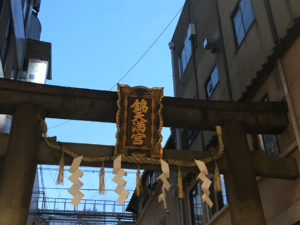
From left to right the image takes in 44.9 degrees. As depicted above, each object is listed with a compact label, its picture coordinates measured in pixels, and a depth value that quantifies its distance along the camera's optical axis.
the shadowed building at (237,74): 10.38
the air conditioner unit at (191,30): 20.58
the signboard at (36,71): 21.88
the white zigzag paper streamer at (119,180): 8.34
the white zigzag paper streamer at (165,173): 8.58
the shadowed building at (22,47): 14.82
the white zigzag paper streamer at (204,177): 8.66
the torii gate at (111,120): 8.38
